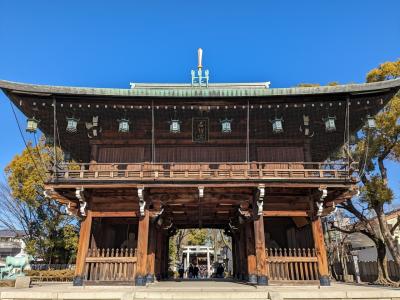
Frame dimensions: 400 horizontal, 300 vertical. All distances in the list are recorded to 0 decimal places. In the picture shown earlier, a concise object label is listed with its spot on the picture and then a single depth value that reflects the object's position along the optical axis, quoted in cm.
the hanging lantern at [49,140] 1837
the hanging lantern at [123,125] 1550
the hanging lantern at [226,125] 1555
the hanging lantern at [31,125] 1521
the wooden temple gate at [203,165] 1492
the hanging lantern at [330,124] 1525
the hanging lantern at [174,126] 1547
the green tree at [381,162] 2314
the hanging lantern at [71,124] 1534
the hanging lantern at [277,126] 1534
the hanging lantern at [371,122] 1530
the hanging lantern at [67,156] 1995
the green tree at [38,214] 3078
